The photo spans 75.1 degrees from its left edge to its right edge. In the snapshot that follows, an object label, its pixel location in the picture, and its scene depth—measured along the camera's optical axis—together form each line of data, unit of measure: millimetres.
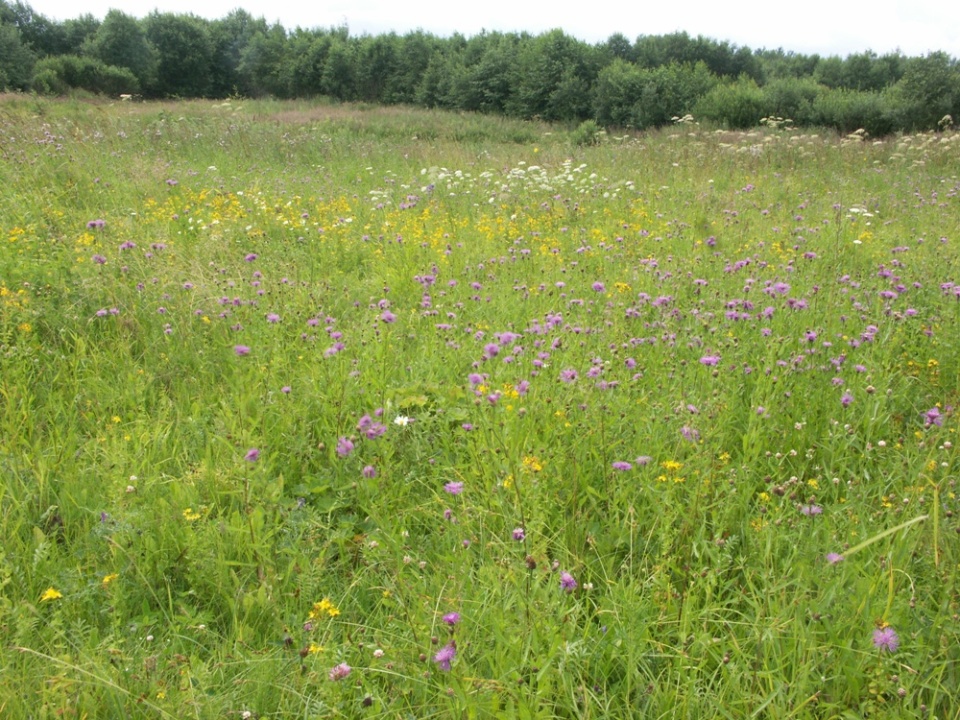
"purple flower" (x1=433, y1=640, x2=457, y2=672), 1346
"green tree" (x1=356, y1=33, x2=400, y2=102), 35406
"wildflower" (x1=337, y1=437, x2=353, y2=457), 2115
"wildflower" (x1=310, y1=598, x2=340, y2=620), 1638
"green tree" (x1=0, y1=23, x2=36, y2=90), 30703
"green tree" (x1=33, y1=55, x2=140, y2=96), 31578
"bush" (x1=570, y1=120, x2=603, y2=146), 14375
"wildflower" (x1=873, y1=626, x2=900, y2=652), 1362
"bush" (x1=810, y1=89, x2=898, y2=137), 17156
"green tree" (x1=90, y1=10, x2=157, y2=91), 37781
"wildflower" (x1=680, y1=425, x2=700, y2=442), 2119
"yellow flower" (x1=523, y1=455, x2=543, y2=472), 2012
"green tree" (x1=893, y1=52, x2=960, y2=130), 16188
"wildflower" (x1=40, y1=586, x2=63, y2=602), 1645
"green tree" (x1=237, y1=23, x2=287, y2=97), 41656
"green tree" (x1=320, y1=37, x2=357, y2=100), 36312
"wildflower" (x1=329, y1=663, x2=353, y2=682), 1367
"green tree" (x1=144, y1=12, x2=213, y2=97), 42031
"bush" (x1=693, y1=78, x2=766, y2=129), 19172
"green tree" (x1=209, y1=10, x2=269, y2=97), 43906
